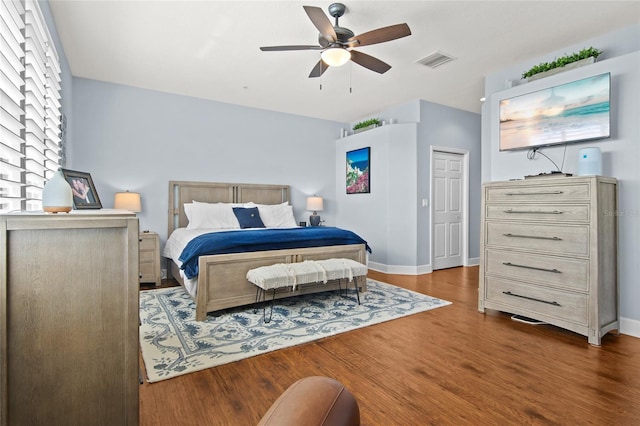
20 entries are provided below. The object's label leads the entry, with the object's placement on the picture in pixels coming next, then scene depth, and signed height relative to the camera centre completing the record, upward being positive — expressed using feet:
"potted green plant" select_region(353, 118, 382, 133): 18.73 +5.20
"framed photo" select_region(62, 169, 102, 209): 8.48 +0.64
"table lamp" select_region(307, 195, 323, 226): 19.47 +0.57
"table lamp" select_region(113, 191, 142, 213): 14.21 +0.55
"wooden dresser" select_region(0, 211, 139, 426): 3.55 -1.21
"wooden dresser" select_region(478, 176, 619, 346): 8.70 -1.13
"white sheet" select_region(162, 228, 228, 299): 10.48 -1.32
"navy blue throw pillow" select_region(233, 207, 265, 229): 15.90 -0.16
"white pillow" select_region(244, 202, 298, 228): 17.11 -0.07
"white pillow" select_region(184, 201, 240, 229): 15.49 -0.10
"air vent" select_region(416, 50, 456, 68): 11.92 +5.74
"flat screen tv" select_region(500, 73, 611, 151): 9.75 +3.20
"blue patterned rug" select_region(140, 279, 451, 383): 7.76 -3.27
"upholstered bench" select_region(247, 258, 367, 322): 9.95 -1.88
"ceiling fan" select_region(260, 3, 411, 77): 8.46 +4.78
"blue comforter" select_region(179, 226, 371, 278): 10.29 -0.96
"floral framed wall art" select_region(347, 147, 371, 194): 18.89 +2.55
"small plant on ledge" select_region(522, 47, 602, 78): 10.30 +4.99
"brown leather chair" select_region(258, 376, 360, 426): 2.21 -1.36
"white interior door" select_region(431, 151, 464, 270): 18.04 +0.27
